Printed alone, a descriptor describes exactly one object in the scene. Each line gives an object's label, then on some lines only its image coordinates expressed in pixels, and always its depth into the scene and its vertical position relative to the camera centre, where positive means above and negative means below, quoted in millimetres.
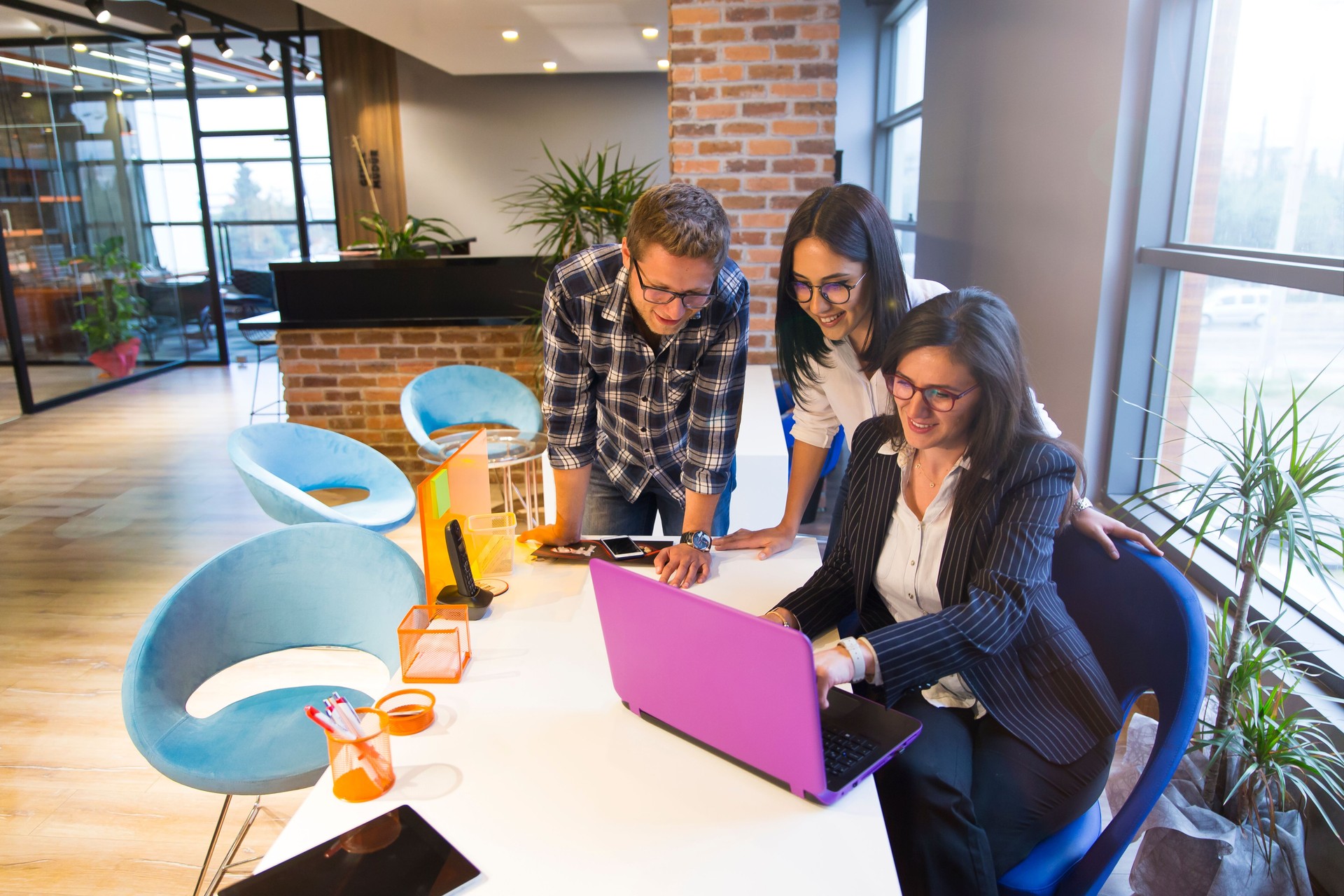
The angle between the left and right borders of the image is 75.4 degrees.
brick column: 3721 +554
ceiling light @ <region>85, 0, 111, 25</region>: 6082 +1626
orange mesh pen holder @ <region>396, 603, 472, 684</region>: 1446 -679
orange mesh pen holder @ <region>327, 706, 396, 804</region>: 1163 -690
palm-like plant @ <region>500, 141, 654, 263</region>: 4270 +144
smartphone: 1877 -659
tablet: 1004 -723
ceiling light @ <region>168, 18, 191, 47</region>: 7285 +1721
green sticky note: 1615 -465
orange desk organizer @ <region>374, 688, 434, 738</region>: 1298 -694
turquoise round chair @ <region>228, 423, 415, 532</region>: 2654 -779
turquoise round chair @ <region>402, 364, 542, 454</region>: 3781 -690
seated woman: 1342 -623
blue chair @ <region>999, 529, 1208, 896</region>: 1256 -659
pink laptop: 1073 -596
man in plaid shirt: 1801 -313
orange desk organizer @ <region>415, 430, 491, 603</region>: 1600 -505
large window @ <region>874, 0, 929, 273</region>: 6691 +962
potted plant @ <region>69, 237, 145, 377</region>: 7777 -614
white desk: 1021 -718
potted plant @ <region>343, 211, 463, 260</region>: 5434 +9
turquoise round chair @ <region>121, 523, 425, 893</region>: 1669 -811
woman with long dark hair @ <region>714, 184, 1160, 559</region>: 1716 -170
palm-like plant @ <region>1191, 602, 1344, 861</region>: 1690 -995
